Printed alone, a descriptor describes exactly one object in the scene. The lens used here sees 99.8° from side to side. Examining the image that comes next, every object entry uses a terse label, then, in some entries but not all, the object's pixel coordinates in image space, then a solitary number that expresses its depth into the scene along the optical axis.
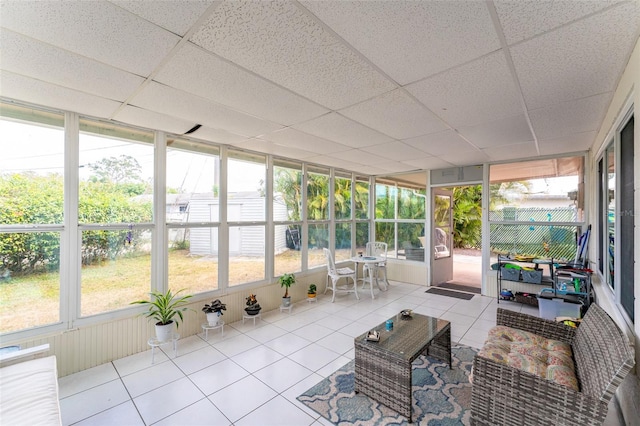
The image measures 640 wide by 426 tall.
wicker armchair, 1.40
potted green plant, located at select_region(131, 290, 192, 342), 2.89
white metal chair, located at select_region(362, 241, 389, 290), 5.70
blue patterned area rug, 1.98
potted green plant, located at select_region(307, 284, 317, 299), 4.81
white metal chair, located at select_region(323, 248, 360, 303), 4.89
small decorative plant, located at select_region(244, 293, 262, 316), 3.75
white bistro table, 5.15
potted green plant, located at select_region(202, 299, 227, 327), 3.39
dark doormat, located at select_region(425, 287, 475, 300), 5.04
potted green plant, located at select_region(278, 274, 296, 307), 4.33
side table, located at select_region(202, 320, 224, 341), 3.37
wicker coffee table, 2.02
